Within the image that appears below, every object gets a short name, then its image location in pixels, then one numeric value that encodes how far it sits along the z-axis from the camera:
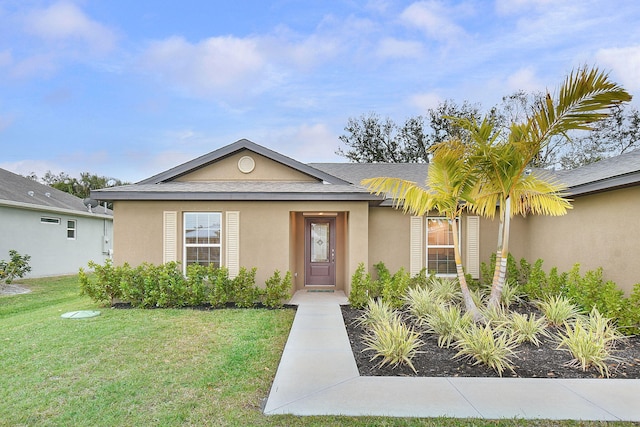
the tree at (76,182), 39.41
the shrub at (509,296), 8.08
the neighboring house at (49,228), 14.31
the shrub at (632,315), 5.95
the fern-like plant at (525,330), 5.58
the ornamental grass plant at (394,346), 4.76
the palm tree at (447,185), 6.61
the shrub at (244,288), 8.27
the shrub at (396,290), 8.09
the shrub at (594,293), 6.23
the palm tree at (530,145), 5.48
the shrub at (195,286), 8.23
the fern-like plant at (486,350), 4.59
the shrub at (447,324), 5.61
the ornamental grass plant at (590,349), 4.61
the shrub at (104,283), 8.21
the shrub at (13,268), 12.15
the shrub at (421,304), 6.93
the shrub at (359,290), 8.29
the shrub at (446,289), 8.28
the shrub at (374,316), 6.36
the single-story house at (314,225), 7.59
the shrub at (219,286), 8.19
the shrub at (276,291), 8.29
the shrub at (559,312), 6.49
